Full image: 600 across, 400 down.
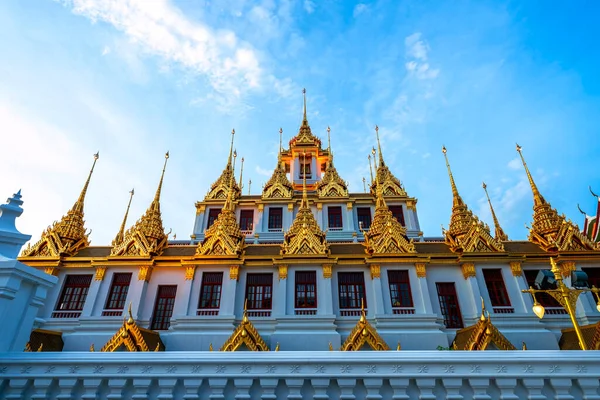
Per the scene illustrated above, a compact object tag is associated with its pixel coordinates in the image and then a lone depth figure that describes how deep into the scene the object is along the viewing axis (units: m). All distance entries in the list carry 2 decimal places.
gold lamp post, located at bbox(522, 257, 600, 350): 6.88
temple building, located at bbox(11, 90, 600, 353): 16.06
